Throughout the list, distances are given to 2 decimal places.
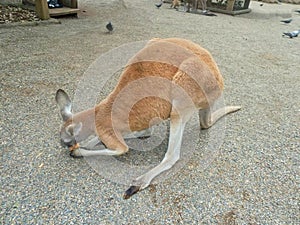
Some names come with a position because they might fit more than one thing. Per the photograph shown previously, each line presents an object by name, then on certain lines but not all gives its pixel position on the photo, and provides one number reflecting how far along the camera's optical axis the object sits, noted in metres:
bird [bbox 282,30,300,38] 5.34
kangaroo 1.54
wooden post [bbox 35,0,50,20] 4.64
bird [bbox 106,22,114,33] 4.37
